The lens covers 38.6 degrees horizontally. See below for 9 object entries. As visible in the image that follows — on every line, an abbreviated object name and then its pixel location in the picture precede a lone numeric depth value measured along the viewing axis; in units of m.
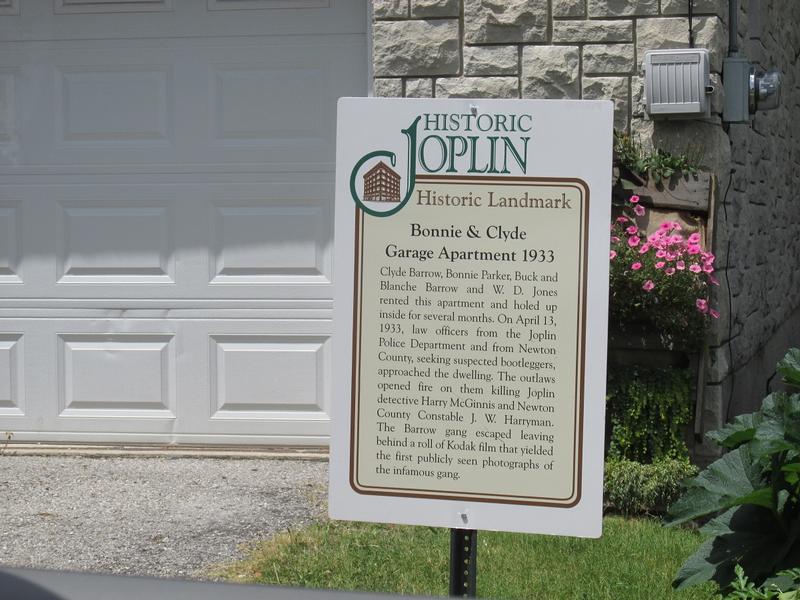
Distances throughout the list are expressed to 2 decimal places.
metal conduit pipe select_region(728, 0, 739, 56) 5.57
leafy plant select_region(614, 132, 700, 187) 5.33
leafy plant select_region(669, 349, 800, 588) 2.93
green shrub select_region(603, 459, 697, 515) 4.89
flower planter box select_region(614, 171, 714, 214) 5.29
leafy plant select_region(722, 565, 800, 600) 2.56
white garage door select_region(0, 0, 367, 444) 5.72
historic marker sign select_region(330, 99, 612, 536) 2.67
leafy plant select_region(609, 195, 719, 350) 4.97
